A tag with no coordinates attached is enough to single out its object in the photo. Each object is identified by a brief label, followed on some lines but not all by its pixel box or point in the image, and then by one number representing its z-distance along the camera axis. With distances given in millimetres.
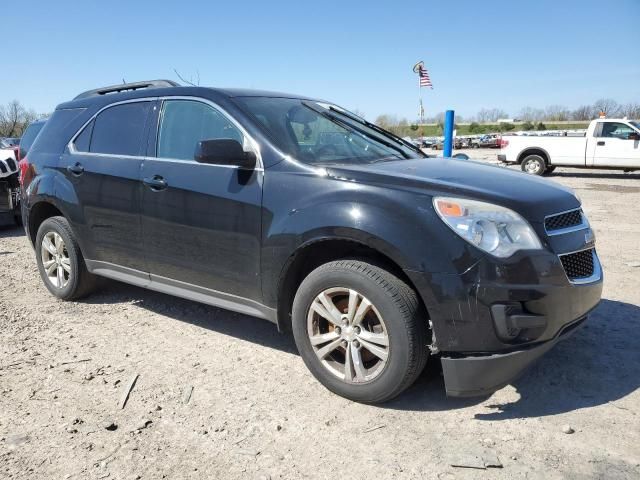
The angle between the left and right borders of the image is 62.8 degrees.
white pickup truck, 16141
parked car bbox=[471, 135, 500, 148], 45000
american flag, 31969
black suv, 2594
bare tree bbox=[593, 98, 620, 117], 58819
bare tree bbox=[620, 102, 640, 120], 51644
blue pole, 12664
